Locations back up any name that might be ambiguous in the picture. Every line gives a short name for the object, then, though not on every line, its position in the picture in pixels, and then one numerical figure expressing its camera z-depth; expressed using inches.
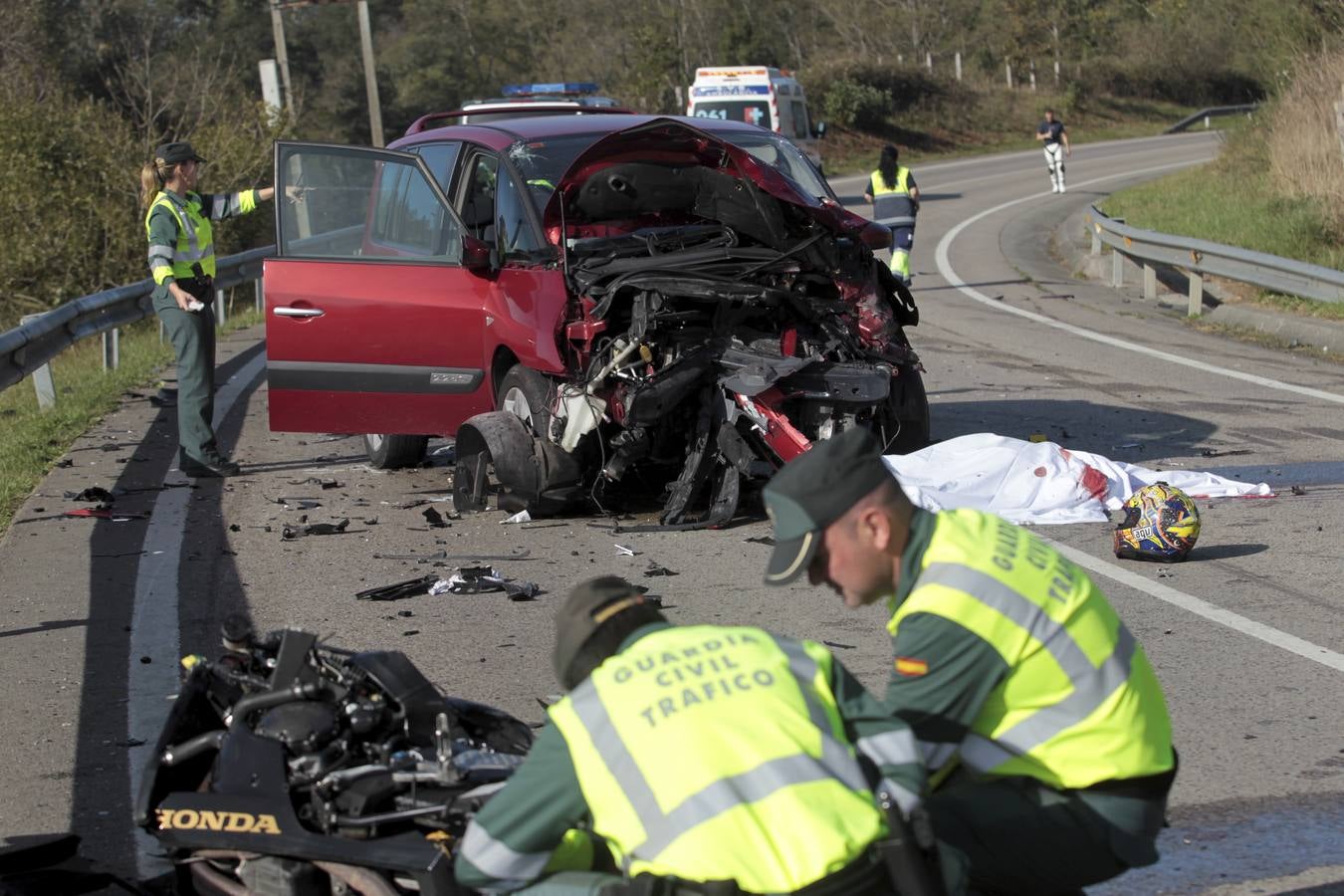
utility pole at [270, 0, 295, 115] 1554.7
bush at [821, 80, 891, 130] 2026.3
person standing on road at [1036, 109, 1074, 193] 1350.9
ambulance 1285.7
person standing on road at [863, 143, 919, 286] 726.5
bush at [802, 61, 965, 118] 2110.0
